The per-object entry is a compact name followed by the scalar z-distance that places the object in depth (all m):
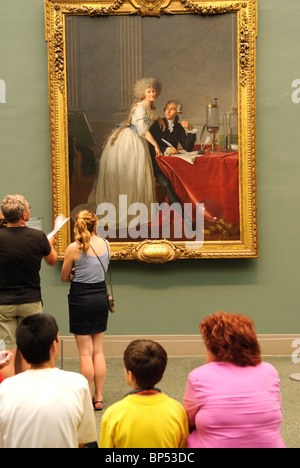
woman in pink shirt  2.92
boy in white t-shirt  2.77
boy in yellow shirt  2.90
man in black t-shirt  5.00
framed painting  7.67
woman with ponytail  5.57
